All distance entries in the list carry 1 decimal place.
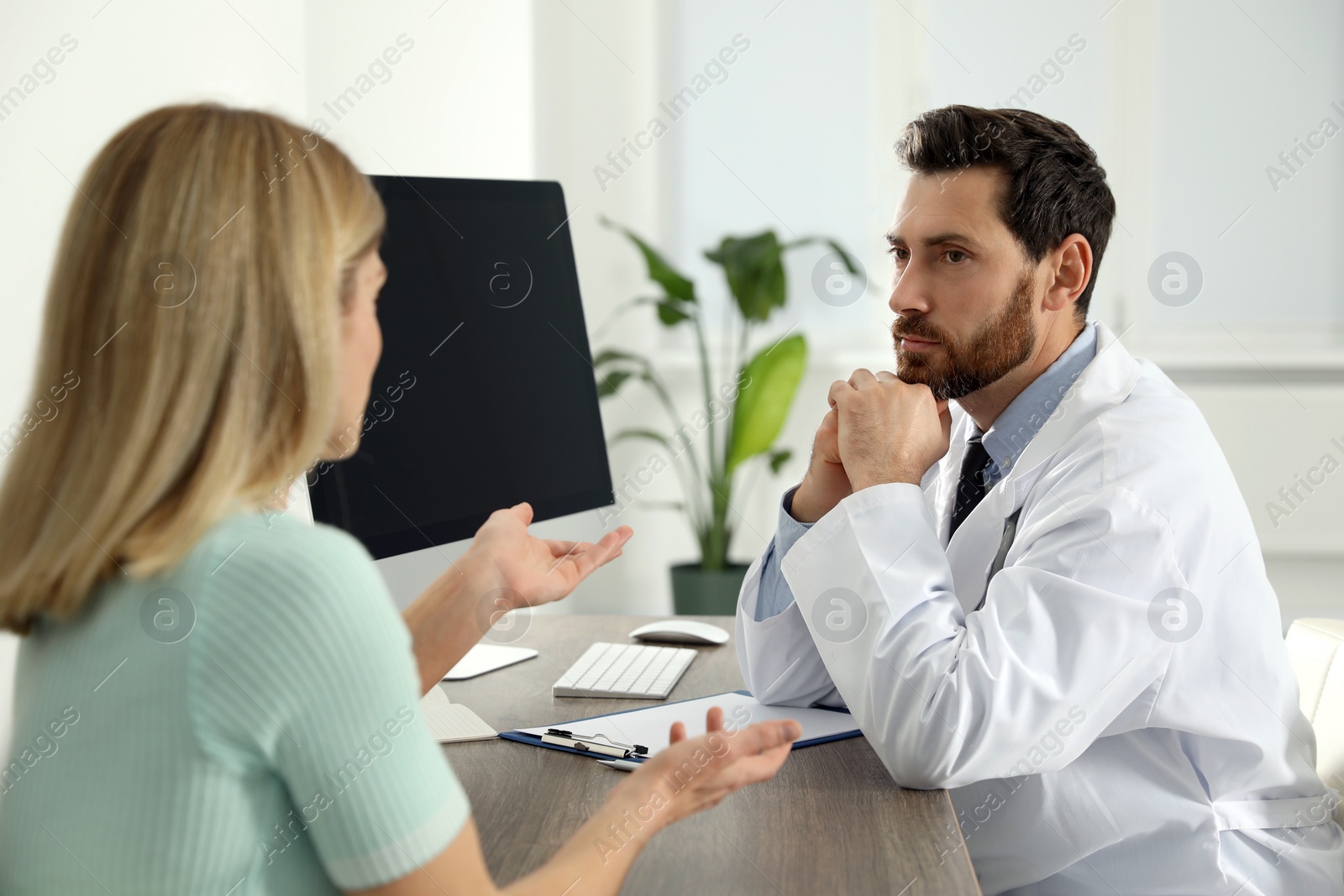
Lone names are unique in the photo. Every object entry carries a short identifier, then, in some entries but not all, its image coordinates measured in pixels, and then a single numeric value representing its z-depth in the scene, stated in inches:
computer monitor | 45.9
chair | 46.6
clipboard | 43.7
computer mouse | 61.9
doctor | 40.5
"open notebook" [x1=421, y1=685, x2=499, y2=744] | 43.9
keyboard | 50.8
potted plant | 129.5
